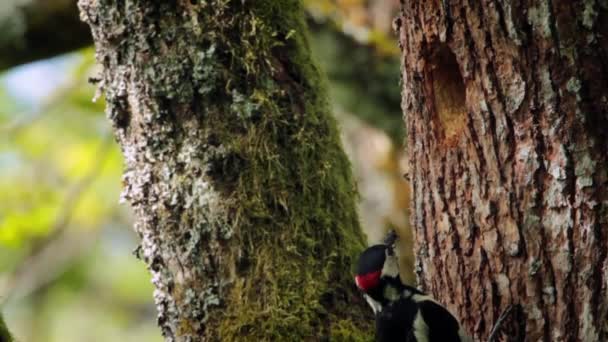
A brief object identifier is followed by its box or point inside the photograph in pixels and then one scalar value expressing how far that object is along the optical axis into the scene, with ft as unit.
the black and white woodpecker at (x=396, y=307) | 16.90
